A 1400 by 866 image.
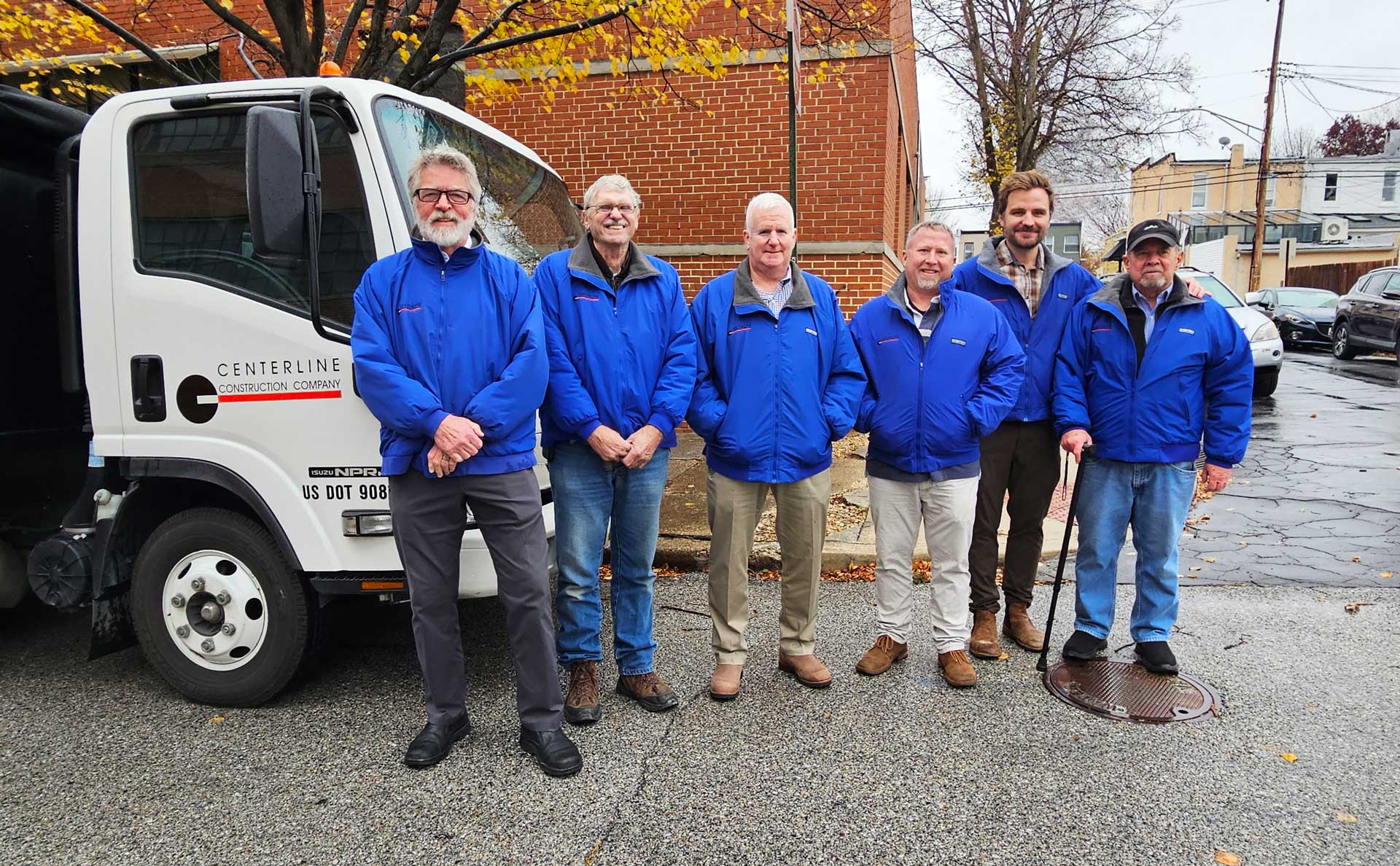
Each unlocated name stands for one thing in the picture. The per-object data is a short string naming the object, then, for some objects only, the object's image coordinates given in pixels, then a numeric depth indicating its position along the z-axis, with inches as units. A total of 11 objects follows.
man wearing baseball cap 152.2
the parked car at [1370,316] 670.5
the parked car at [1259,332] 481.4
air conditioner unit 1871.3
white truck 133.0
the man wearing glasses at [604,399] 135.5
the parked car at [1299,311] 847.7
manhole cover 142.7
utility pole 1147.3
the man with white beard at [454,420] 119.0
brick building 363.9
